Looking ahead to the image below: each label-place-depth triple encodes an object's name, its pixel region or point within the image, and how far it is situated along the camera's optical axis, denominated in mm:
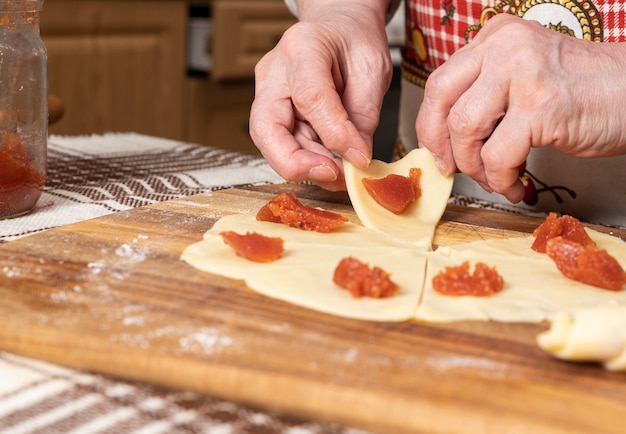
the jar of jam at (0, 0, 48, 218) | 911
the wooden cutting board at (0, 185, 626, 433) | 721
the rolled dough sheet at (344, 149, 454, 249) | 929
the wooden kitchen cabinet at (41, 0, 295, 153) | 1757
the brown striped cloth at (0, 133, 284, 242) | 963
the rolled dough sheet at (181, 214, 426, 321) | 797
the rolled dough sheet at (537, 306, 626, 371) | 741
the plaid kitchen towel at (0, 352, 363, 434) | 712
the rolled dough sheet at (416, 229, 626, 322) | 798
